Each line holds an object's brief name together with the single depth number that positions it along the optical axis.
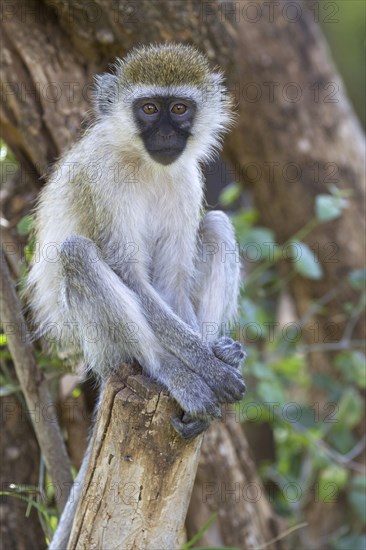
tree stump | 8.45
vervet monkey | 9.19
